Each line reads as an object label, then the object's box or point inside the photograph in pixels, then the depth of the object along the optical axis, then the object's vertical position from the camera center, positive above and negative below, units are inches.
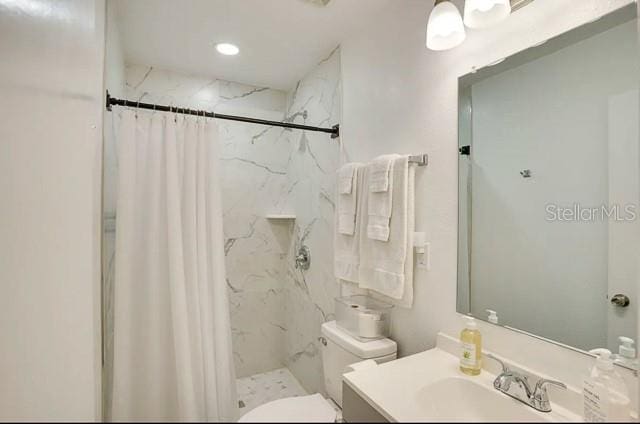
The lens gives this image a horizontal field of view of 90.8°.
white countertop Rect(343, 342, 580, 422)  27.3 -20.0
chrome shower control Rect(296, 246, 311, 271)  85.7 -12.6
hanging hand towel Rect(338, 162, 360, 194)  62.8 +7.3
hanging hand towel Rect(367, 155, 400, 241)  54.1 +2.8
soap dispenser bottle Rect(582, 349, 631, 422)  26.5 -16.2
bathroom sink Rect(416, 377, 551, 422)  30.3 -20.6
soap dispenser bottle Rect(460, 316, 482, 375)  40.6 -17.9
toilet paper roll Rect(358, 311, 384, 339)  54.5 -19.4
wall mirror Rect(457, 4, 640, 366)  32.6 +3.2
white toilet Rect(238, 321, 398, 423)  51.9 -23.7
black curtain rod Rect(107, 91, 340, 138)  42.3 +14.5
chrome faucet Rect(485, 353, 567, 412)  33.5 -19.6
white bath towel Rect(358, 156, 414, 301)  52.0 -5.9
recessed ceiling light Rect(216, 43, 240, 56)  75.0 +39.8
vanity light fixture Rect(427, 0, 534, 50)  39.2 +25.3
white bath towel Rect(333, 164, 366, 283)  61.4 -7.0
